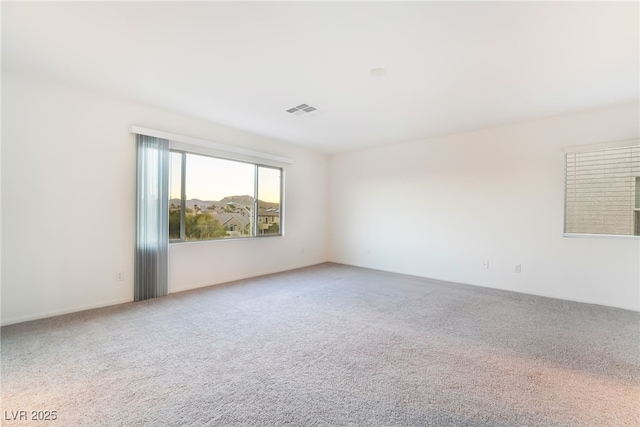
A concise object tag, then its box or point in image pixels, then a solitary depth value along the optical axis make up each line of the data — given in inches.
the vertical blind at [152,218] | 139.9
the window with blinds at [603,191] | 135.9
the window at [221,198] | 159.2
